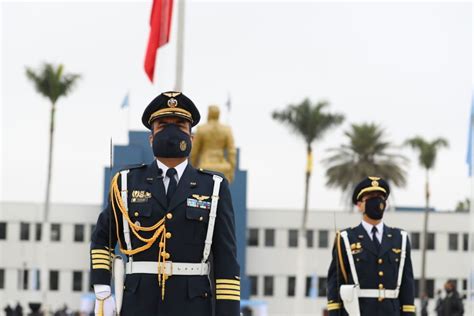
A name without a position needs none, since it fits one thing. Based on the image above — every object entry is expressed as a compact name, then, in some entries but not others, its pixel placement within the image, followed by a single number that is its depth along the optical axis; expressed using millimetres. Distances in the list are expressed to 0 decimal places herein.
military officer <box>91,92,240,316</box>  7469
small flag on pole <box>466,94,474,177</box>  31875
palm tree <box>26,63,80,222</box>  54531
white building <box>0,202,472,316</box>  73750
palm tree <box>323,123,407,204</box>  71000
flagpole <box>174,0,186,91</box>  25250
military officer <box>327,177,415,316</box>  11438
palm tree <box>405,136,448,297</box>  66938
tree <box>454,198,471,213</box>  91238
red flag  26031
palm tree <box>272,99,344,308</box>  59750
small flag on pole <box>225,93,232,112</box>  56797
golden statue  26703
